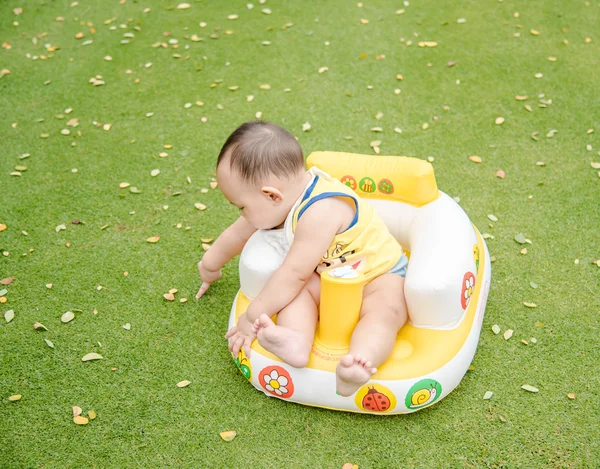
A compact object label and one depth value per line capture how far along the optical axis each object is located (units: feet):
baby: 7.39
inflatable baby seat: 7.70
